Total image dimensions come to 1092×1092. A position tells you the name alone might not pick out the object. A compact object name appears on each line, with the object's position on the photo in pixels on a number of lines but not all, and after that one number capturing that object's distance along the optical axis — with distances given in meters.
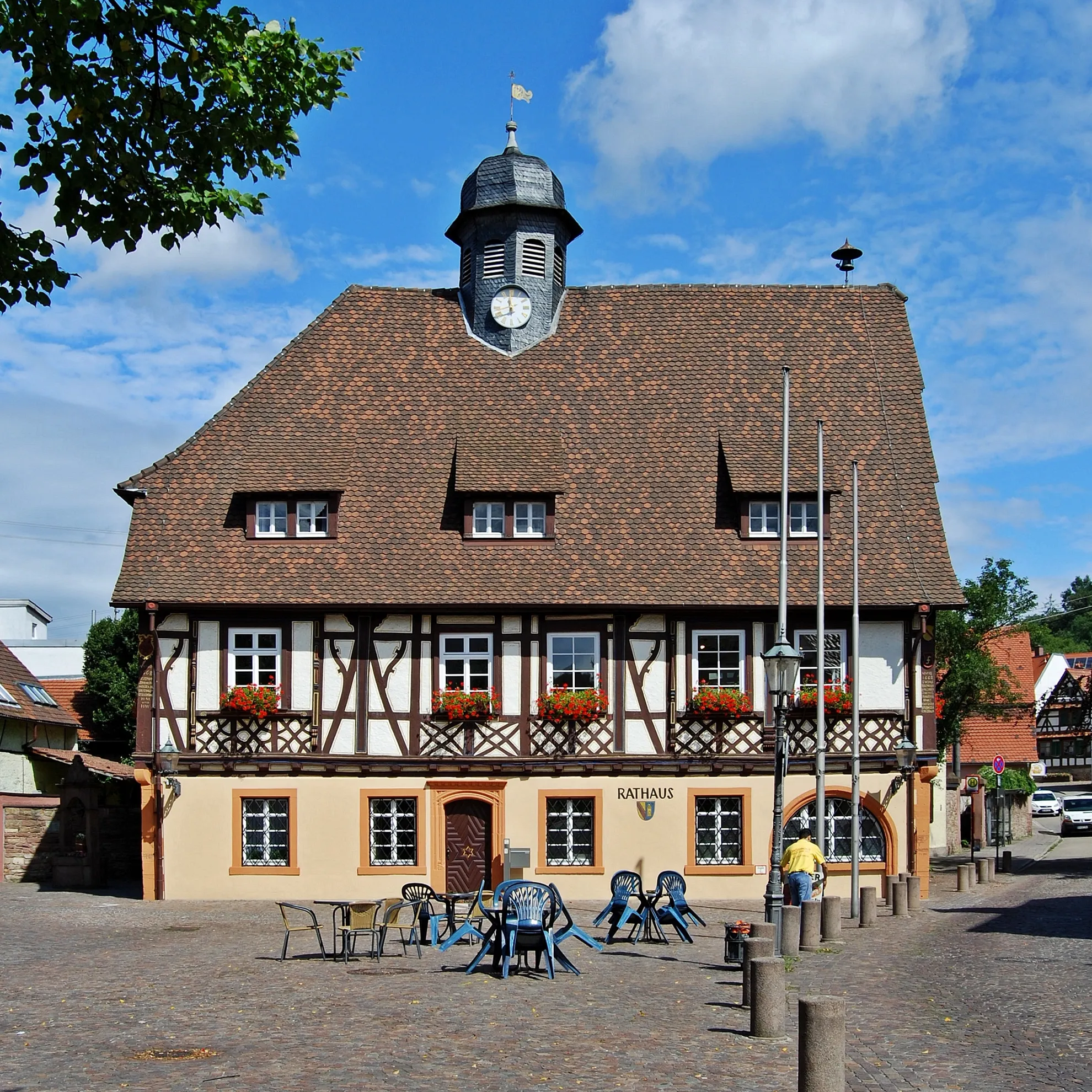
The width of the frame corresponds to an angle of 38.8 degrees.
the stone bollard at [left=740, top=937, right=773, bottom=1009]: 14.66
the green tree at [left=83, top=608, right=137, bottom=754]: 46.72
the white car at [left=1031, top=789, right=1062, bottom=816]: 69.62
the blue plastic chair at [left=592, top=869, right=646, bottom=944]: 20.80
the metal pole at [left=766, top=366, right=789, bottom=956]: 18.70
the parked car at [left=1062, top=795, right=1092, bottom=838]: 53.72
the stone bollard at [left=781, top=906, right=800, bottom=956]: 18.73
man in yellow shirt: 21.33
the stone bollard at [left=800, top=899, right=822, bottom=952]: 19.78
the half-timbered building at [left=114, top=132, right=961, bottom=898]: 28.00
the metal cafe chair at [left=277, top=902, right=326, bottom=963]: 17.98
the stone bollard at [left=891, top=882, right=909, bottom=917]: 24.69
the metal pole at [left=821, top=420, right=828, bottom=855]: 25.22
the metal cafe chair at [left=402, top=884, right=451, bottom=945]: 20.06
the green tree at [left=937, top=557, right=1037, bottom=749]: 40.16
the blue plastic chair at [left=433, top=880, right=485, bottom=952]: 18.50
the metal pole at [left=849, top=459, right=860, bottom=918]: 25.50
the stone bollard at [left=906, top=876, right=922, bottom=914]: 25.67
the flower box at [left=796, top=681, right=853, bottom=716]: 28.20
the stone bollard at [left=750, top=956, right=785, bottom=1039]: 12.95
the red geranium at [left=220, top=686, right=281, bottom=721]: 27.58
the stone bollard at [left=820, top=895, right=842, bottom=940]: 20.42
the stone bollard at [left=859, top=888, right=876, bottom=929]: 22.89
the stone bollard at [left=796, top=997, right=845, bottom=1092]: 9.79
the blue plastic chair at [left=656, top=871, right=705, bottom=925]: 20.94
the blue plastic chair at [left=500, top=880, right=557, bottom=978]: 17.00
